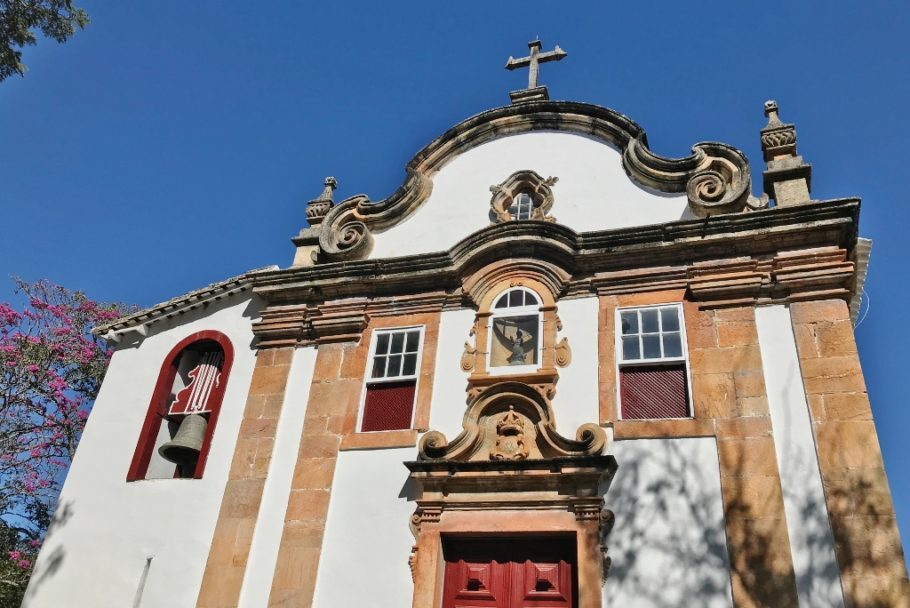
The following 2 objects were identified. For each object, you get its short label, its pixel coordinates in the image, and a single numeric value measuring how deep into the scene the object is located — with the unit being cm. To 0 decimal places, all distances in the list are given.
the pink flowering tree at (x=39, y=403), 1750
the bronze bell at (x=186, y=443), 985
